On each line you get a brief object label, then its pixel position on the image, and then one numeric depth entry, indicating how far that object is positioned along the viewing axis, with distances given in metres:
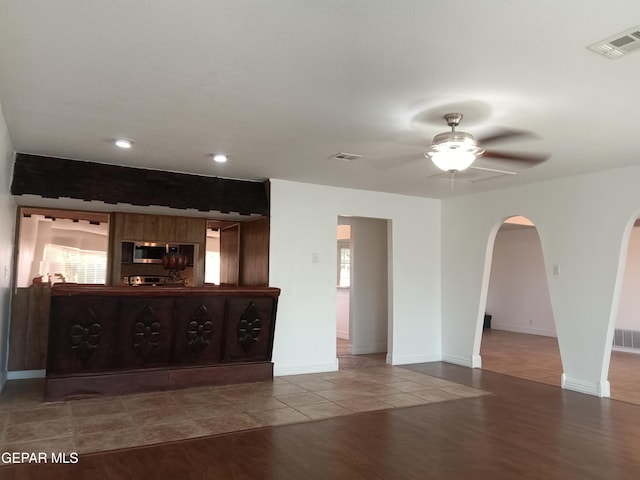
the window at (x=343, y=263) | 9.52
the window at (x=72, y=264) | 6.03
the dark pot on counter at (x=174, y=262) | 5.77
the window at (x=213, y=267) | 7.65
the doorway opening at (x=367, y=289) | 7.63
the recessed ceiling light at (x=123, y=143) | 4.27
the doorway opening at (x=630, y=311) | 8.28
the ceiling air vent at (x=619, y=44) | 2.30
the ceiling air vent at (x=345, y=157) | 4.69
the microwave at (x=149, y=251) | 6.31
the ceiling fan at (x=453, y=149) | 3.38
